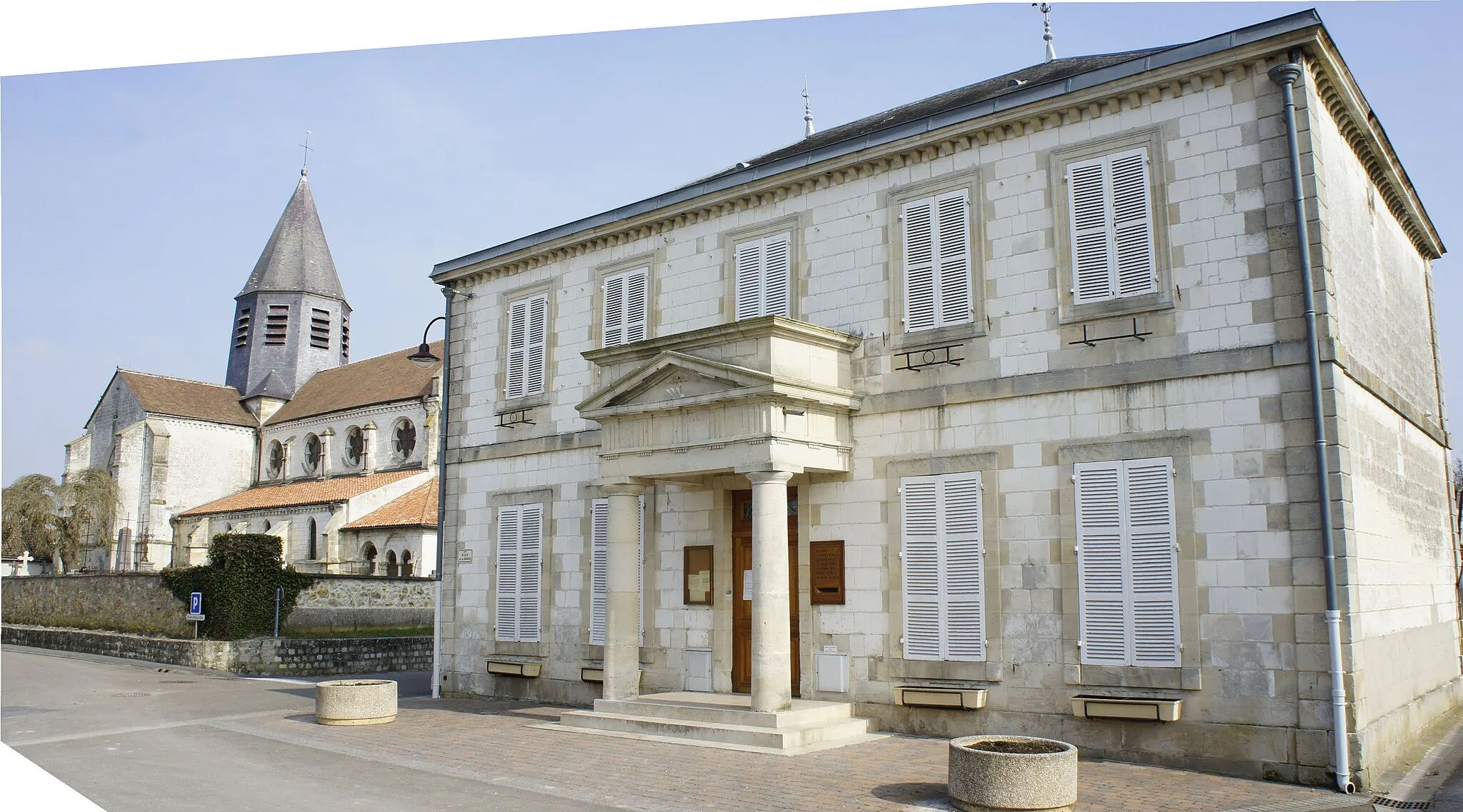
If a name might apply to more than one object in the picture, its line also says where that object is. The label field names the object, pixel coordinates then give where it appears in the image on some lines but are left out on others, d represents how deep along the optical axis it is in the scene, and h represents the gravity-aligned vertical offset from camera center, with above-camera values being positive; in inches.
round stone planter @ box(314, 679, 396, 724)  528.1 -72.8
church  1503.4 +198.0
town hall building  386.6 +47.8
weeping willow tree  1722.4 +69.2
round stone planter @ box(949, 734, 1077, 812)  310.2 -65.2
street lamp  646.5 +118.8
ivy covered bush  943.7 -25.2
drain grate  334.0 -77.6
